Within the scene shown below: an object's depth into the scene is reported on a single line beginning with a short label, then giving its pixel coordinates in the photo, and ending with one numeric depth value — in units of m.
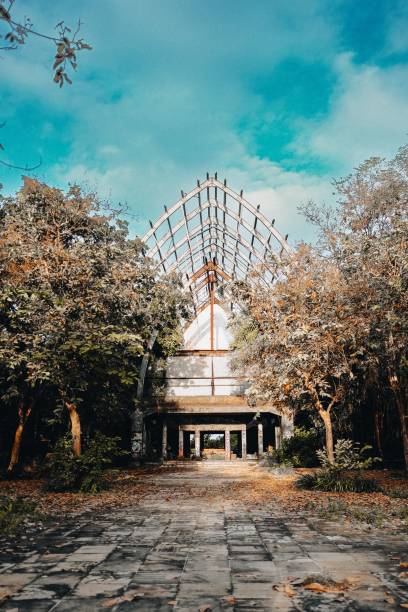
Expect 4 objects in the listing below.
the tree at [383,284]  10.46
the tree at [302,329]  11.70
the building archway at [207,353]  22.33
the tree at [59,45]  2.74
